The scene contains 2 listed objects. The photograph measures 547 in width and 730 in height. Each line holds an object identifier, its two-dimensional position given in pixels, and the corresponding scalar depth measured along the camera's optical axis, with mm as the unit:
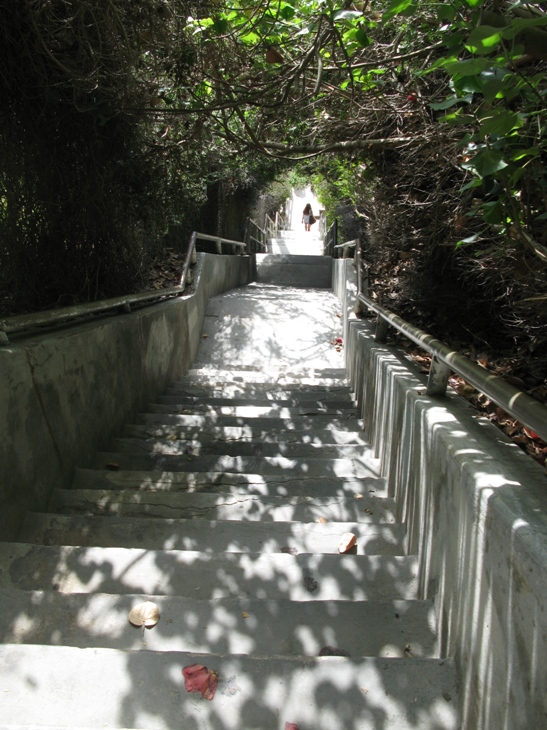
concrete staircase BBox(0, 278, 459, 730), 1551
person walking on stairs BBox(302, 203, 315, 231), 22839
